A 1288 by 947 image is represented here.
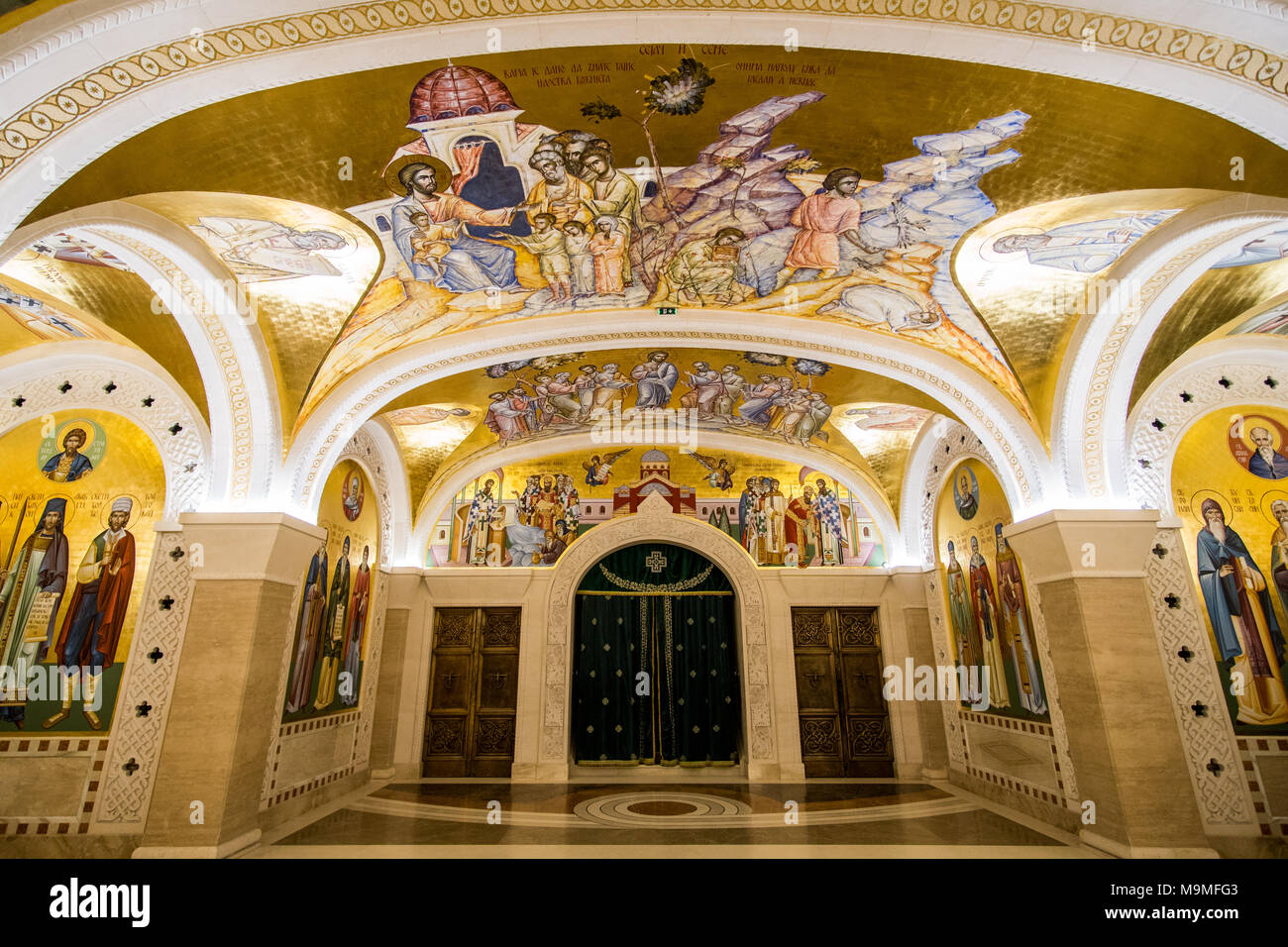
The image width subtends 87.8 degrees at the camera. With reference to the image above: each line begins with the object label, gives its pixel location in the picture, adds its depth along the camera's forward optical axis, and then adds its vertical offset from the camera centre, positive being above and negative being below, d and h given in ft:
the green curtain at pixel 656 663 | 31.78 +1.02
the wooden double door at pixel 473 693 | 30.94 -0.32
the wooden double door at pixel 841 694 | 31.17 -0.56
